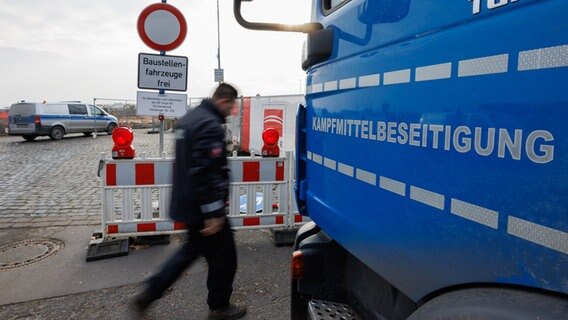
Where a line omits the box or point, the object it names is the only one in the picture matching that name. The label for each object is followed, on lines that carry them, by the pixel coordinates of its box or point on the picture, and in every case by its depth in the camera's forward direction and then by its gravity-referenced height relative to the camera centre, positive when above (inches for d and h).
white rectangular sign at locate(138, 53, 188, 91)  199.2 +23.9
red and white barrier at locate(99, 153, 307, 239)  187.0 -33.9
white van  749.9 -1.3
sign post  195.6 +27.6
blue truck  37.9 -3.0
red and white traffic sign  194.1 +44.8
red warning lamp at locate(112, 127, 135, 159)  185.3 -11.1
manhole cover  173.6 -59.8
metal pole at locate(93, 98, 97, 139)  852.6 +18.7
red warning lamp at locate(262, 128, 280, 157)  201.9 -10.1
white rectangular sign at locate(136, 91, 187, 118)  203.6 +8.3
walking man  115.0 -23.6
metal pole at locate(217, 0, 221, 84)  1097.4 +185.2
